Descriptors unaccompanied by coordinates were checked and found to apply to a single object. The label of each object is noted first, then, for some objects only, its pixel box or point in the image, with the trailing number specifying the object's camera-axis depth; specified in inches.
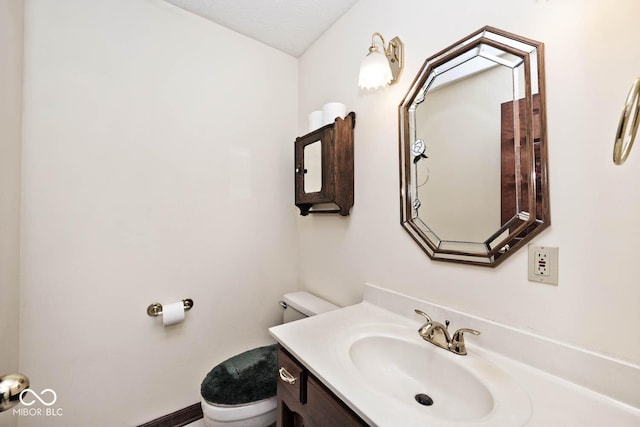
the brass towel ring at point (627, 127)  15.5
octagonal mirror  30.6
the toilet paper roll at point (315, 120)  58.5
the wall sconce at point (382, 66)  43.3
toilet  46.3
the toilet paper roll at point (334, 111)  54.8
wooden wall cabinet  53.4
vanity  23.6
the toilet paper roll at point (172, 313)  52.7
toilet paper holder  52.6
